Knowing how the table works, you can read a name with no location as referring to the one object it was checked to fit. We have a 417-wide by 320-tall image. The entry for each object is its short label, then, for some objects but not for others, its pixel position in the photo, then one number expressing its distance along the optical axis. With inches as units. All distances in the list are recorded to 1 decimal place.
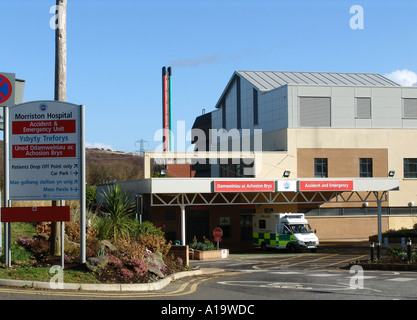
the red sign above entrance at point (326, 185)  1507.1
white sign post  600.7
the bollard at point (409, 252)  928.3
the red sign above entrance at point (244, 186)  1427.2
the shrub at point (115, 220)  809.5
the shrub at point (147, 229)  951.0
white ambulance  1409.9
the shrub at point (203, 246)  1316.4
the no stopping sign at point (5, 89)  635.5
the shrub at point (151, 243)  820.6
